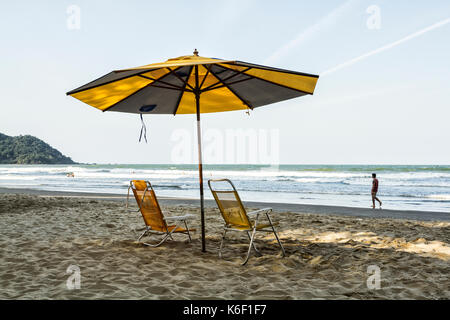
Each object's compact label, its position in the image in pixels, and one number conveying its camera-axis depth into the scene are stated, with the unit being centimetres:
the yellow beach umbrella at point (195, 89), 348
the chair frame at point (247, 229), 357
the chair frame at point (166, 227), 401
